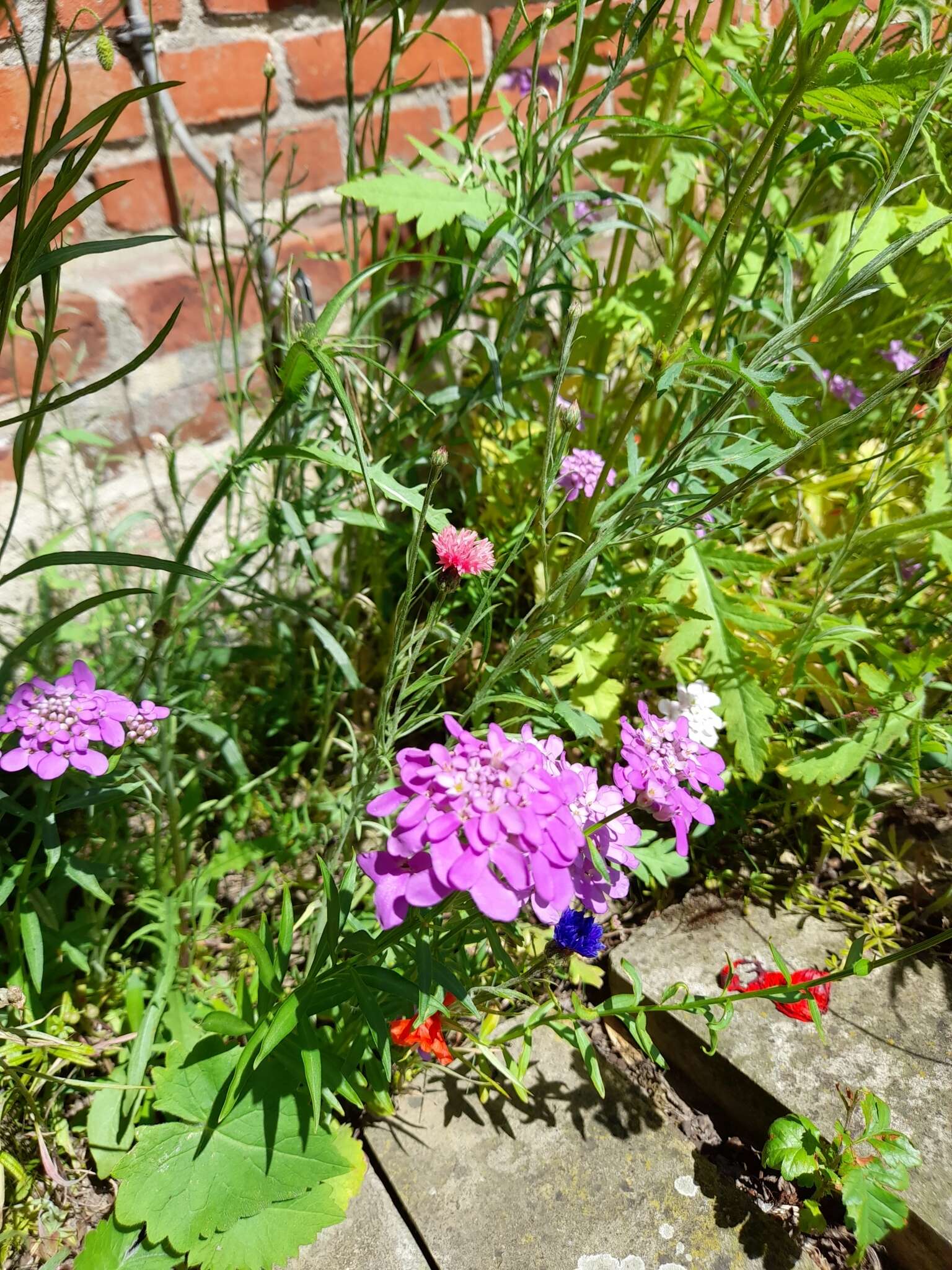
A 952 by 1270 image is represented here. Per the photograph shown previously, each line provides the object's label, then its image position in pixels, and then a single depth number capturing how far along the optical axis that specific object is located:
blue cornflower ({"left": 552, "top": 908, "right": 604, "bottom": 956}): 0.37
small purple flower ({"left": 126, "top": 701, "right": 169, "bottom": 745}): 0.36
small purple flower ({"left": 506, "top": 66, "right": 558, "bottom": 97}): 0.66
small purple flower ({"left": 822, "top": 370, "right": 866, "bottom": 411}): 0.60
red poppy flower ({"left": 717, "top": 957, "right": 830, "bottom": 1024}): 0.38
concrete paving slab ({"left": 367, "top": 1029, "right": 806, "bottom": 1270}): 0.38
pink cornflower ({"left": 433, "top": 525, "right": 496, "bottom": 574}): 0.32
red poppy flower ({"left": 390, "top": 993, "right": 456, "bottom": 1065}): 0.40
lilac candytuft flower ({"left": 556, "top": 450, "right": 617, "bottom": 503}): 0.48
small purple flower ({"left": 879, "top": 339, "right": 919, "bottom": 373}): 0.61
